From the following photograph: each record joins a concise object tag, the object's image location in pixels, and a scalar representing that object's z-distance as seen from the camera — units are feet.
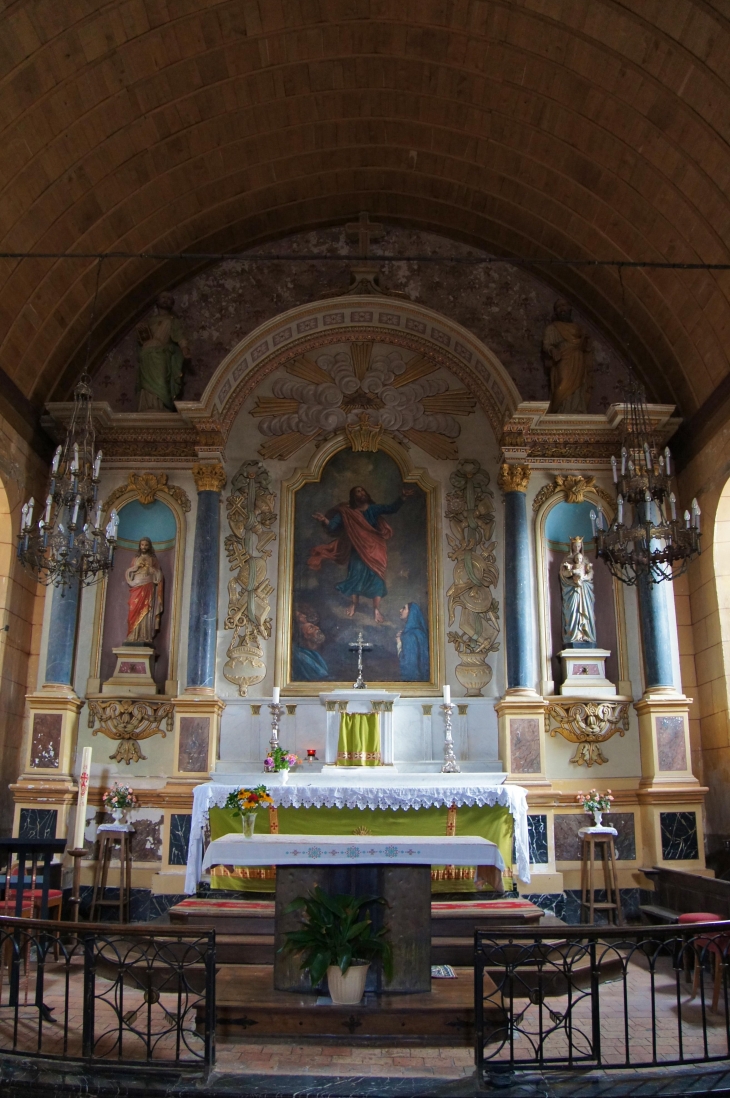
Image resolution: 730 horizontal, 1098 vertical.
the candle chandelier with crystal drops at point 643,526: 27.81
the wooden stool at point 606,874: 32.12
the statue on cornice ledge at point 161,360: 40.06
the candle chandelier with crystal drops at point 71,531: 28.86
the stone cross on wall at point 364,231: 40.19
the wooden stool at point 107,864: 32.78
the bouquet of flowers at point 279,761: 33.09
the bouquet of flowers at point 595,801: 33.91
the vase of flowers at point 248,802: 28.86
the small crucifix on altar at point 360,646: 37.91
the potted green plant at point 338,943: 19.54
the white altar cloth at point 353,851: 21.75
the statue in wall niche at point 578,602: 37.40
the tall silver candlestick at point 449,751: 34.83
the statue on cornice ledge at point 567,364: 40.22
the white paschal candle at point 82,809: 26.81
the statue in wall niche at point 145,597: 37.45
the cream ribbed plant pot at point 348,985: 19.74
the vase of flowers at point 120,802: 34.01
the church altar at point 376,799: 30.53
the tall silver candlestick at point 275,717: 35.59
